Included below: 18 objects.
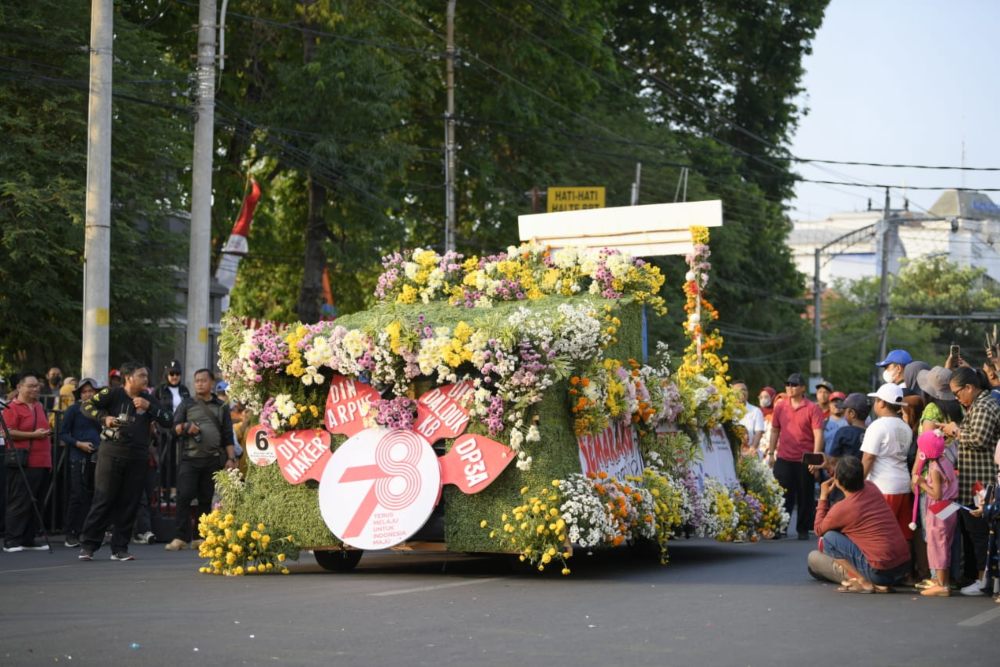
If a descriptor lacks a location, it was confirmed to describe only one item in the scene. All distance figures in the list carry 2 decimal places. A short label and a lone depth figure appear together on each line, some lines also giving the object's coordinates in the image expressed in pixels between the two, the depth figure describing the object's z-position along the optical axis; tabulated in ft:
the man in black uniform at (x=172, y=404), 61.62
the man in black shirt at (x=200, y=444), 55.16
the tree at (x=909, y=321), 255.70
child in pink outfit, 39.99
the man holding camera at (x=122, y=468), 48.80
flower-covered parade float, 41.52
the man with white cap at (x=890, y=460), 43.11
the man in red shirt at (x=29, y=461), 54.29
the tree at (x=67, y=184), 83.46
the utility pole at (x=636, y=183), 129.80
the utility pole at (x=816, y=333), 187.32
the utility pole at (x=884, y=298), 204.23
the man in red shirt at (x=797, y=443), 62.39
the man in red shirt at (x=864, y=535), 40.40
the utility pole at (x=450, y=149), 122.52
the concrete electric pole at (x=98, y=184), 65.00
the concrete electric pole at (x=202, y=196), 72.64
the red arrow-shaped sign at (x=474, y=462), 41.83
